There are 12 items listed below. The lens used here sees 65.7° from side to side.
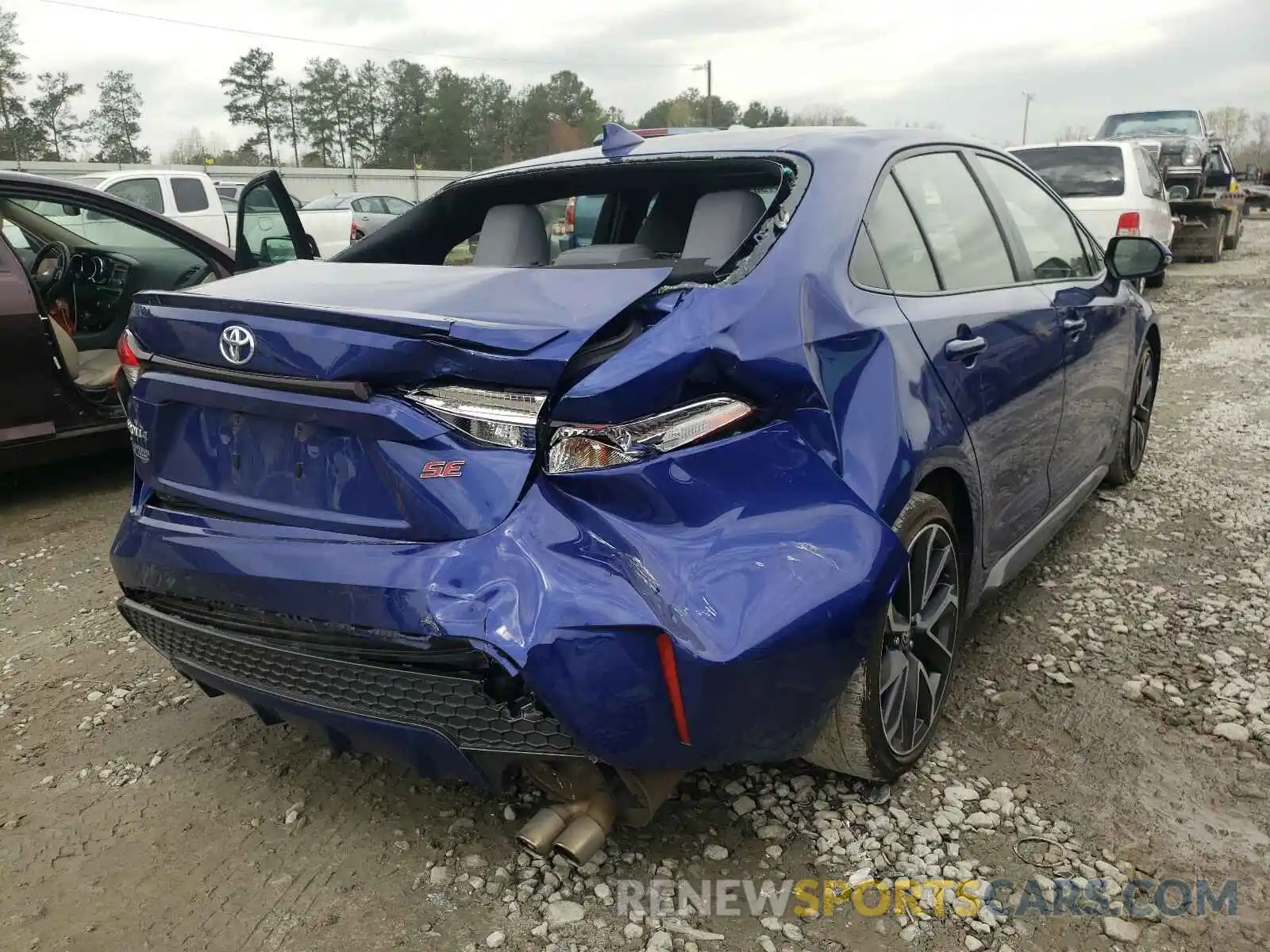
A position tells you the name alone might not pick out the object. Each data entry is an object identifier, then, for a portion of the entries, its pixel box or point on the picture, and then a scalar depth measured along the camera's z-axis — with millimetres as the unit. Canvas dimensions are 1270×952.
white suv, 10320
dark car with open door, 4695
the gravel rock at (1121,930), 1971
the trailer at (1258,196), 23953
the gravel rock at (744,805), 2395
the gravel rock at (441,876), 2180
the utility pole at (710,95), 52319
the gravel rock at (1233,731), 2699
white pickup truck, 12891
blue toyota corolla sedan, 1778
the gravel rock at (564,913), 2057
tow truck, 14711
